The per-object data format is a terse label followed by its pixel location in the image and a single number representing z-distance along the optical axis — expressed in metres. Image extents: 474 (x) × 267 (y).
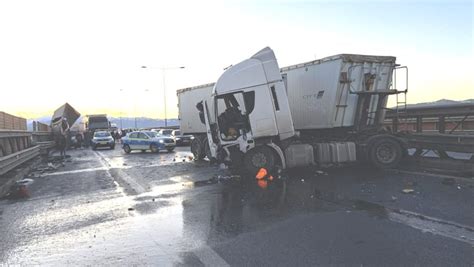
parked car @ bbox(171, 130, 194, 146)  32.97
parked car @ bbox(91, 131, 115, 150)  32.69
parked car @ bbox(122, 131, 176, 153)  25.66
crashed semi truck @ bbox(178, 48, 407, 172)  11.18
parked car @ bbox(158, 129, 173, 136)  31.98
